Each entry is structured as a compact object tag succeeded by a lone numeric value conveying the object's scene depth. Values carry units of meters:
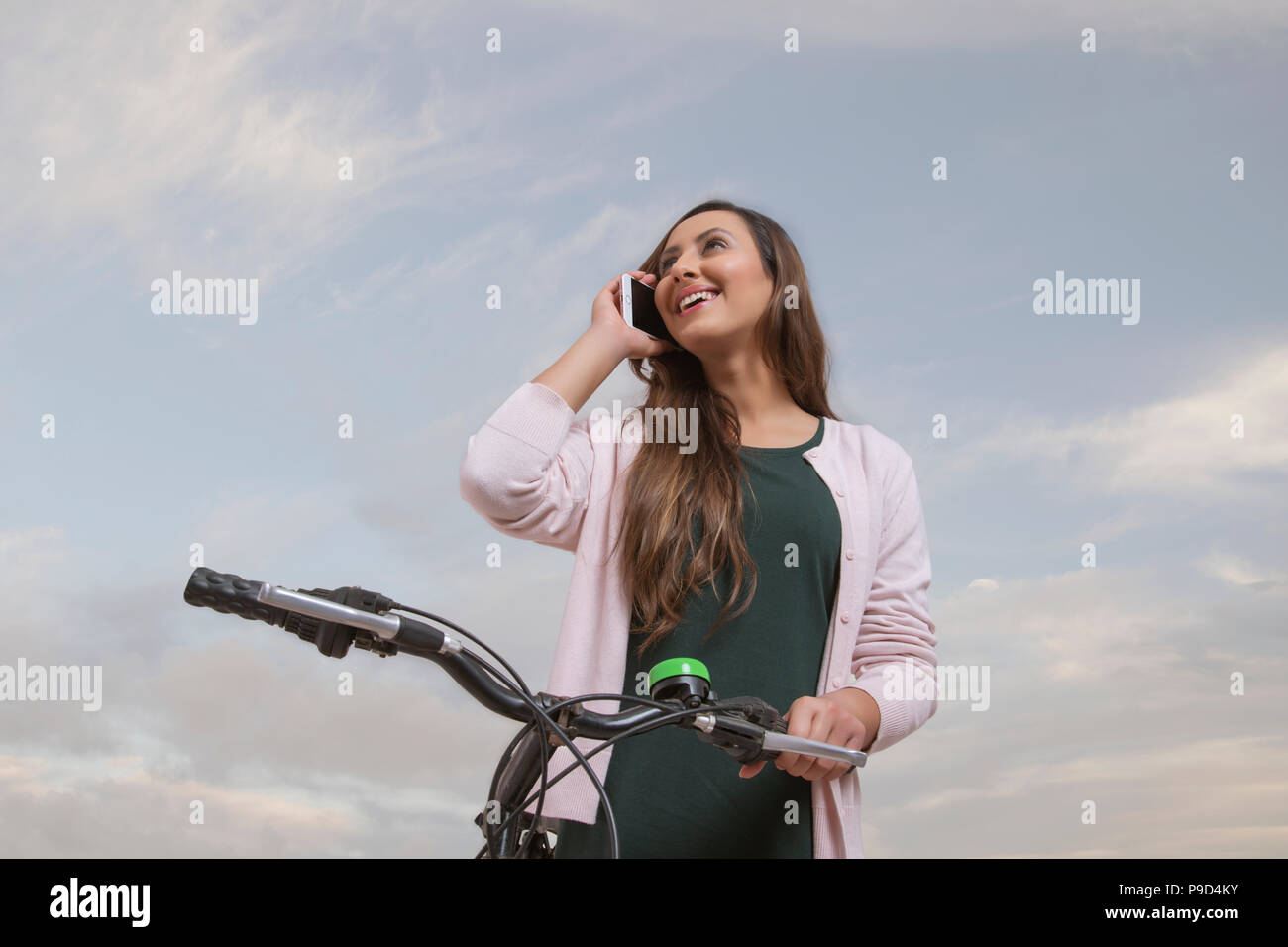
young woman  1.83
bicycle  1.06
